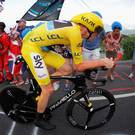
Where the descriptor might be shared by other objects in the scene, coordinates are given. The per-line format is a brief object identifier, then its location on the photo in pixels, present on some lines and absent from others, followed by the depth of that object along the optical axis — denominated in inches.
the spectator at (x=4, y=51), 155.2
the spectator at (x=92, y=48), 137.9
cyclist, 93.3
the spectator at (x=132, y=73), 169.4
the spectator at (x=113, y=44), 159.3
